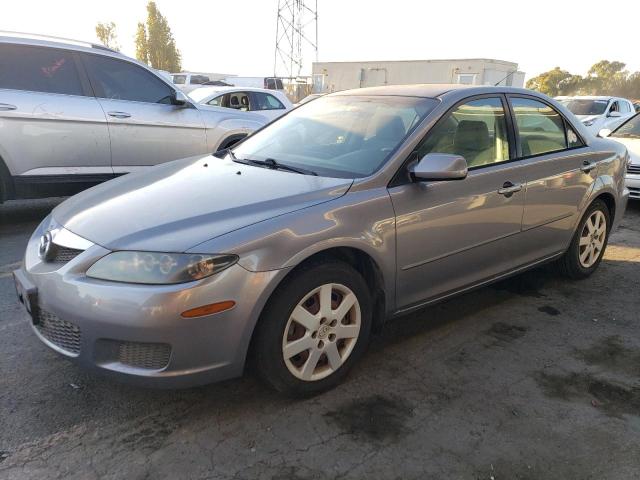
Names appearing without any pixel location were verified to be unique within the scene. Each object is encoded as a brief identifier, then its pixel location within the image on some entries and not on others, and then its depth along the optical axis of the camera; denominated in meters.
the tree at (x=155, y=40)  52.69
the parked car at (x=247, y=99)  10.40
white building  26.30
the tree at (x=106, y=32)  57.16
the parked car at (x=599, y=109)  14.45
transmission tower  51.58
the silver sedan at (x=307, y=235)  2.32
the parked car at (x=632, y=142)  7.29
